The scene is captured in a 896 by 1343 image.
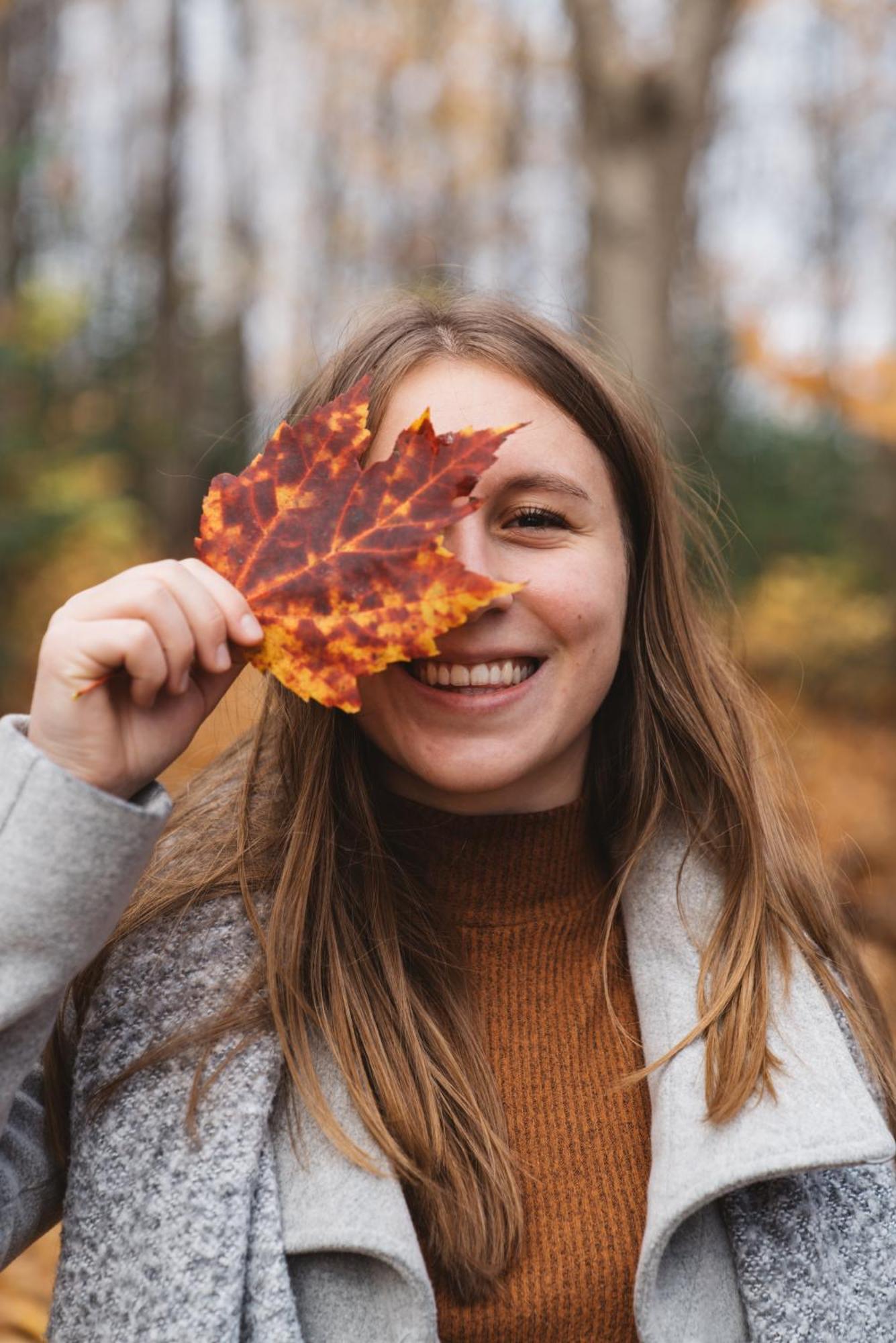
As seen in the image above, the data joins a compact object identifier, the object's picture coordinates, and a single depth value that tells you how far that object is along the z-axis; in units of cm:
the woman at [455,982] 122
